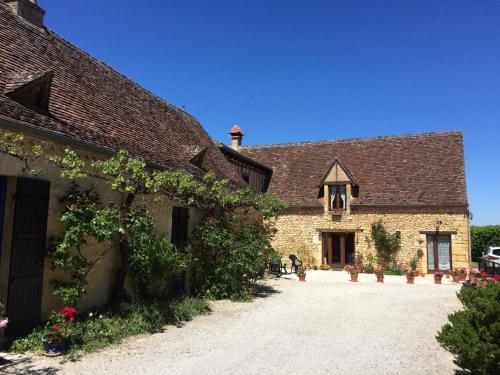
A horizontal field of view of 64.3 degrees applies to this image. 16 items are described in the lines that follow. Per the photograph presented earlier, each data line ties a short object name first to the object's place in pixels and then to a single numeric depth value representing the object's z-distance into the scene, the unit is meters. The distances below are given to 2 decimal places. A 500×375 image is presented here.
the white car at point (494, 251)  19.48
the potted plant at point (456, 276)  15.52
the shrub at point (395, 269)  17.48
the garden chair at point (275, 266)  16.51
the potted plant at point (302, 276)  15.12
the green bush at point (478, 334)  4.58
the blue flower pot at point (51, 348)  5.34
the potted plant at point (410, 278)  14.90
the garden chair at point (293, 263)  17.52
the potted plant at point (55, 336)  5.37
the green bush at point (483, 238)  23.78
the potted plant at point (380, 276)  15.21
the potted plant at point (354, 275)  15.29
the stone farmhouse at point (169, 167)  6.00
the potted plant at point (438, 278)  15.02
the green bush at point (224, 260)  10.09
